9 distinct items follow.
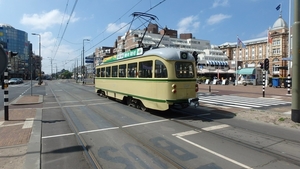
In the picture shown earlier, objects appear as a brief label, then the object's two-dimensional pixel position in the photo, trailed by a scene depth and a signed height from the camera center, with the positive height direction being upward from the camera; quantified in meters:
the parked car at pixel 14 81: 53.27 -0.41
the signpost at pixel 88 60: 48.44 +4.73
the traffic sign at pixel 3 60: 4.30 +0.40
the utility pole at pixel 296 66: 7.96 +0.55
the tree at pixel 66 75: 145.12 +3.24
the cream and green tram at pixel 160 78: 8.96 +0.08
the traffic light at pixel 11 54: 8.80 +1.08
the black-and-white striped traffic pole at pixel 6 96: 8.50 -0.69
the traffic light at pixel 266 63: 18.16 +1.45
